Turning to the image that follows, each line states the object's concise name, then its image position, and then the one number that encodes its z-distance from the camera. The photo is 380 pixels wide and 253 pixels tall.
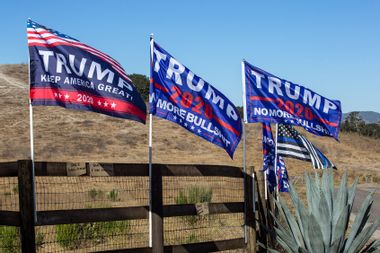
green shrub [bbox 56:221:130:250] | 10.13
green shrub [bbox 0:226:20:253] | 9.46
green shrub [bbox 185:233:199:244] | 10.70
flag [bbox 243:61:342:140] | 9.30
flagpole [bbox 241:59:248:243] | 9.17
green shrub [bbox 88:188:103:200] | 14.77
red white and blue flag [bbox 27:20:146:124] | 6.75
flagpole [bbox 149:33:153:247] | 7.66
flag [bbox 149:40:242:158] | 7.89
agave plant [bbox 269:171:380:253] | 7.39
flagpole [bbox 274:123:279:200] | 10.30
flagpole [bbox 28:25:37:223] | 6.57
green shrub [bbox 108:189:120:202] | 14.74
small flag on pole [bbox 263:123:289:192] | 10.31
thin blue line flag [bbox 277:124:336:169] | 10.52
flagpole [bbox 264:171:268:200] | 9.91
